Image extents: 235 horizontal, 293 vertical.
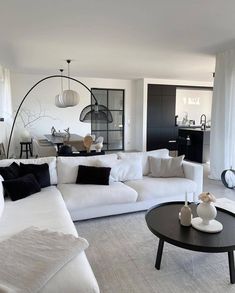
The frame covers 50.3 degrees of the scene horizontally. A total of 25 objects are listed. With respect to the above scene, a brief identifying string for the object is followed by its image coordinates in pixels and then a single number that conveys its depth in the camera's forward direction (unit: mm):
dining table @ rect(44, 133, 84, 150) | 5612
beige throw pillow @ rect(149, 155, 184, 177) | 3836
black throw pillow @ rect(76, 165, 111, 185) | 3420
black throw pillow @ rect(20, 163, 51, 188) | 3230
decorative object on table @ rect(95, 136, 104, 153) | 4676
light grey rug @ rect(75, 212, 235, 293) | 2033
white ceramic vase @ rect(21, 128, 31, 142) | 7618
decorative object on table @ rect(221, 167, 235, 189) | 4656
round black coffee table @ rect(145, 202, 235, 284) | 1945
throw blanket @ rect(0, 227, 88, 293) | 1406
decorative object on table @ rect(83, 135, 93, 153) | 4508
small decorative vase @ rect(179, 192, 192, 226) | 2252
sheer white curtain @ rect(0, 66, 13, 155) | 6266
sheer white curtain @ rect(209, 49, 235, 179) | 4961
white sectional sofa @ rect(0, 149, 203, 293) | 2297
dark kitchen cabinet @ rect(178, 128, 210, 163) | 6953
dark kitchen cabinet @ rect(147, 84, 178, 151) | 8875
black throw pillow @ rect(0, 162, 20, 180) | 3035
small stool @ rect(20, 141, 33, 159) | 7666
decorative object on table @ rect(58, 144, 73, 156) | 4414
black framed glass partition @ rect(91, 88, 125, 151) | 9070
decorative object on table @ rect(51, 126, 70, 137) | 6924
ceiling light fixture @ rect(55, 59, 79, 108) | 5617
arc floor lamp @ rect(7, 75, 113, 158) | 6152
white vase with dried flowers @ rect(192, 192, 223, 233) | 2152
